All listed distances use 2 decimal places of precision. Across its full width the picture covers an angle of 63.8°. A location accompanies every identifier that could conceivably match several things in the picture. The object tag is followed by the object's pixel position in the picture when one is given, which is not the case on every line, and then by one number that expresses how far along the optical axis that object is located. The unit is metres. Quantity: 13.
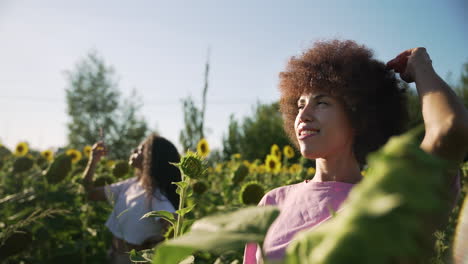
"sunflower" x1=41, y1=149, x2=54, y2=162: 4.28
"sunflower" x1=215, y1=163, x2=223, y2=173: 4.15
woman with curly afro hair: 0.85
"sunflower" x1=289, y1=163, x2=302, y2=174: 3.75
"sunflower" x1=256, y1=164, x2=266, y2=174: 3.76
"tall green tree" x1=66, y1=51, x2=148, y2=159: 18.94
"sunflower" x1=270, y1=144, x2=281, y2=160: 3.71
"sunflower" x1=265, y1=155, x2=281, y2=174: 3.55
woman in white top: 2.42
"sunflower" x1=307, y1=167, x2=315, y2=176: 2.89
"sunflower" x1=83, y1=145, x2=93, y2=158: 4.51
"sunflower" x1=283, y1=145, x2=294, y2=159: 3.61
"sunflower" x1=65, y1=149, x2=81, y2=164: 4.07
